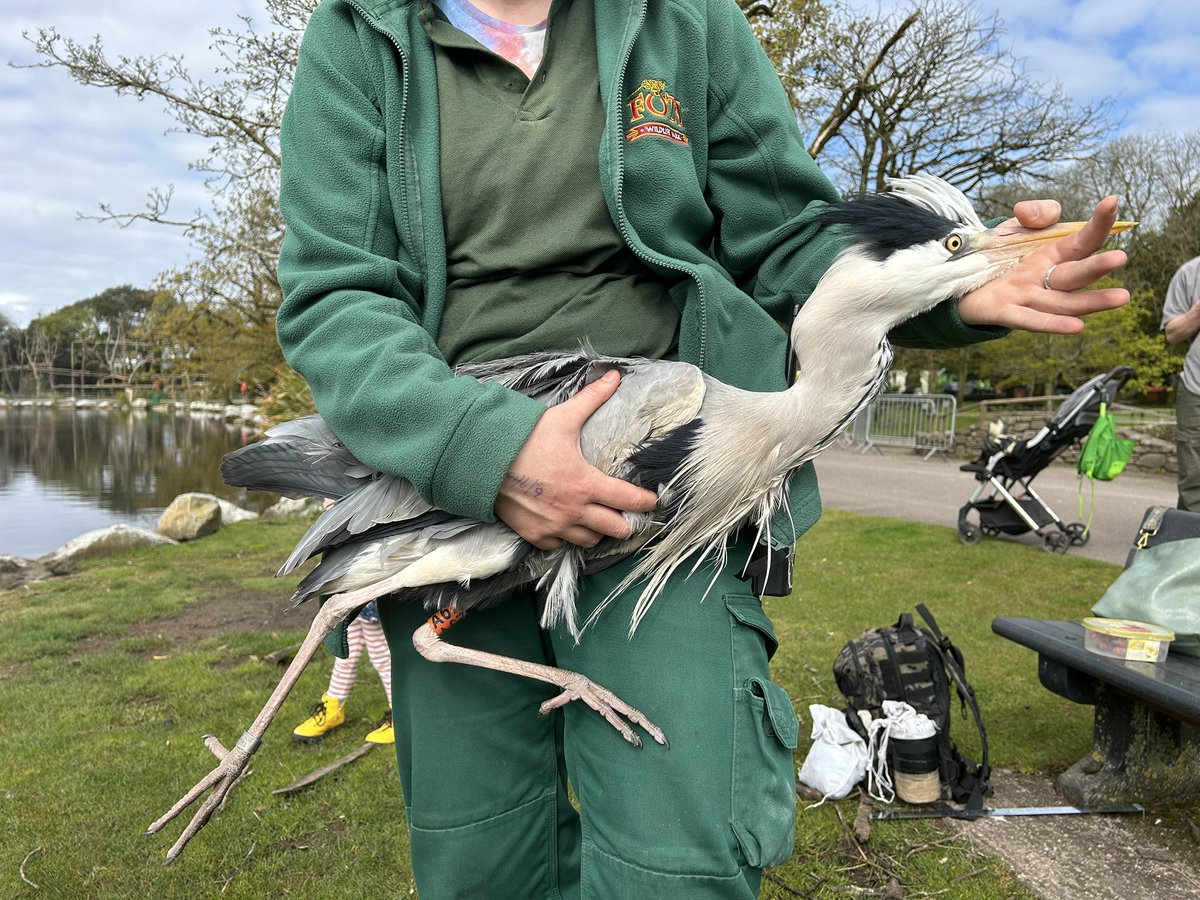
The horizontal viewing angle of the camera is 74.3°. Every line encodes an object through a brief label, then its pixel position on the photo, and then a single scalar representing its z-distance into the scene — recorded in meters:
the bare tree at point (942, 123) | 15.49
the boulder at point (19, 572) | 9.81
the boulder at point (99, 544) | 10.54
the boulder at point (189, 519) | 12.07
